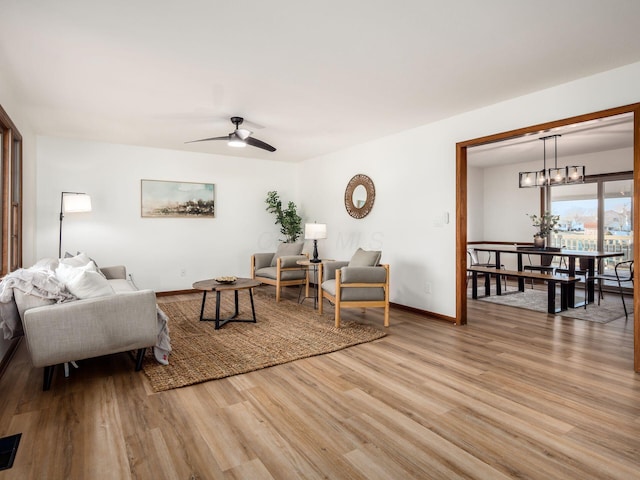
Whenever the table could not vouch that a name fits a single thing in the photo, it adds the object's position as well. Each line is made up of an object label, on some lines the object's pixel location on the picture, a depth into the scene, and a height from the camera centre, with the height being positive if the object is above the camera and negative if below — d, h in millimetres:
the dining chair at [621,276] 4931 -604
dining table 5240 -286
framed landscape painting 6008 +626
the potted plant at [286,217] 7016 +364
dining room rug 4762 -1014
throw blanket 2570 -387
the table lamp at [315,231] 5500 +76
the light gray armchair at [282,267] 5652 -503
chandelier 5109 +858
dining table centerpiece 6027 +161
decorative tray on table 4248 -512
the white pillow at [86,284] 2744 -358
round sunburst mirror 5660 +639
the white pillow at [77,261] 3817 -261
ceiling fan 4254 +1119
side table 5236 -397
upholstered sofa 2486 -622
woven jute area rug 2938 -1034
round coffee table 4043 -567
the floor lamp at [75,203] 4828 +443
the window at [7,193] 3607 +434
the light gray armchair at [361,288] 4184 -594
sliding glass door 6598 +398
